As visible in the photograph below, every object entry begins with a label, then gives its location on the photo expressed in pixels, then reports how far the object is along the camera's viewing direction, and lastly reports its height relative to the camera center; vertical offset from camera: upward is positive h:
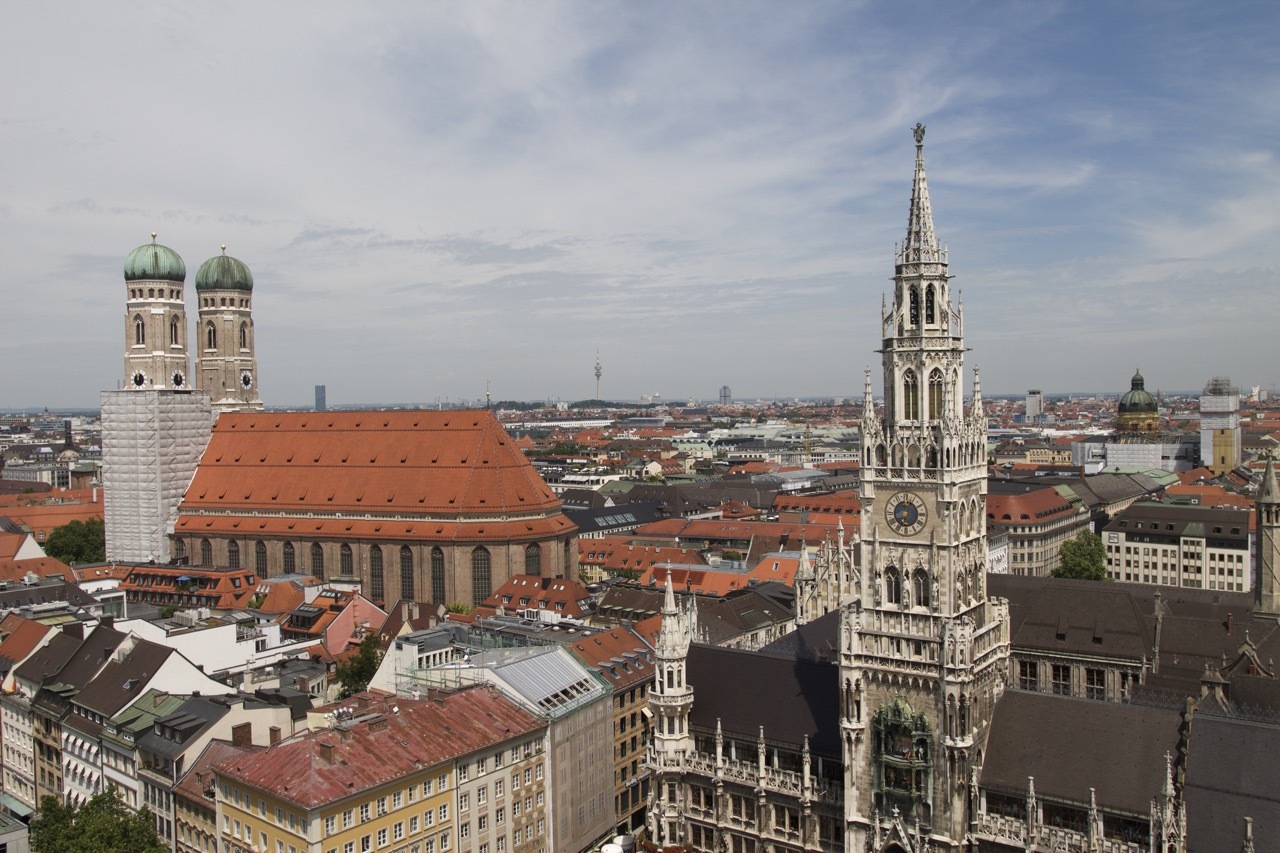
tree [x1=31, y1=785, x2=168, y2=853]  52.72 -20.37
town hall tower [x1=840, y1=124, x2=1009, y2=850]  48.66 -9.25
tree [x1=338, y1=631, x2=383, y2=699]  79.81 -19.24
